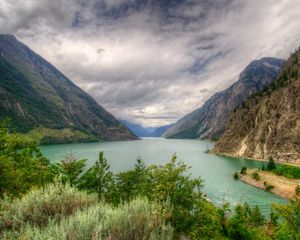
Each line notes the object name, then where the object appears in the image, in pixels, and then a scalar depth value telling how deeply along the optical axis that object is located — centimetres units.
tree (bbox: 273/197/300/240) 2597
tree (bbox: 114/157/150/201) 4655
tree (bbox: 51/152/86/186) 4425
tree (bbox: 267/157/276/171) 9887
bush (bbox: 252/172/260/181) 8400
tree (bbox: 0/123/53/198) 2997
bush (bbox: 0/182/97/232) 1400
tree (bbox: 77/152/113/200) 4457
